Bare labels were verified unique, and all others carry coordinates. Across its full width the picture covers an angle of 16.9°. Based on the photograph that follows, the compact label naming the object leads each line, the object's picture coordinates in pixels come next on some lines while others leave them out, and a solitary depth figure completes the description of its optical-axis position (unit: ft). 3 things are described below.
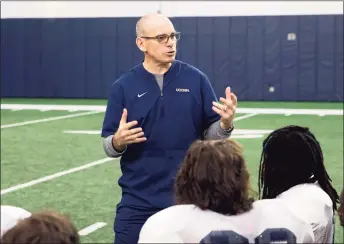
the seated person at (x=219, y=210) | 14.23
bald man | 22.70
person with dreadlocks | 16.66
